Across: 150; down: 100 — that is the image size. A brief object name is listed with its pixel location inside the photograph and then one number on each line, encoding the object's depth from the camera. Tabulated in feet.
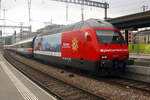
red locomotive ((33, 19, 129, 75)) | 30.07
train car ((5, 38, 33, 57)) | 81.59
